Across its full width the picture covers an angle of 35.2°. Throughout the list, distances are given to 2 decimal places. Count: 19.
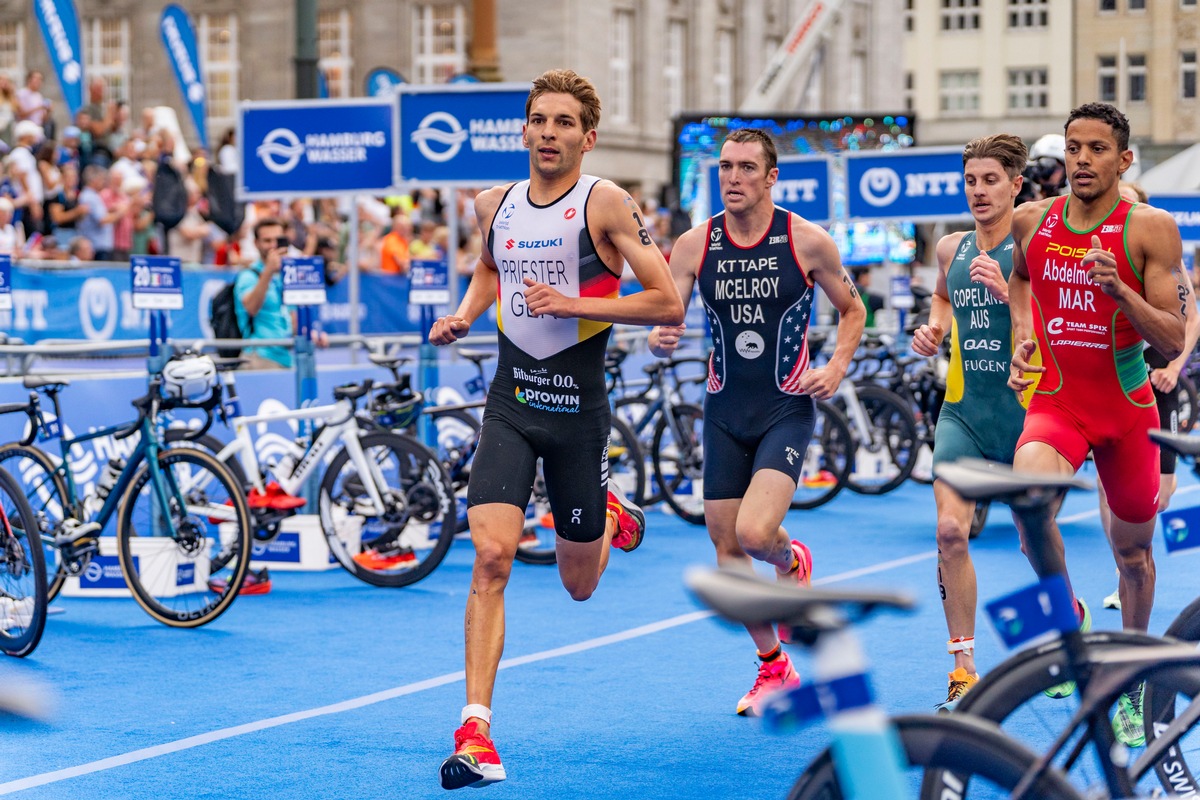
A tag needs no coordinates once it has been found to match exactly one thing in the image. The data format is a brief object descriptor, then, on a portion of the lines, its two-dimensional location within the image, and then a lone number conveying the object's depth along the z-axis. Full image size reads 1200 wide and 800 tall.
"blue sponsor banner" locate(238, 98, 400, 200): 13.27
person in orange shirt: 19.17
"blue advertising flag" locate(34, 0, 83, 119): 25.53
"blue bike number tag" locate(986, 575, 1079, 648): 3.55
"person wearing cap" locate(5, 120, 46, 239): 17.16
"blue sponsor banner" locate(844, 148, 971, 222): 17.53
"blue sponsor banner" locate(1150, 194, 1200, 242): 20.20
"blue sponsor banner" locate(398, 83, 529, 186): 12.95
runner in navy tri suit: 7.21
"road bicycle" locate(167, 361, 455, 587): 10.58
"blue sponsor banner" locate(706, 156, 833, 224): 17.28
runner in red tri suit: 6.26
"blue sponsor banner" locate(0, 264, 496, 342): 14.52
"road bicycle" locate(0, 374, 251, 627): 9.12
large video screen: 28.39
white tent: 28.72
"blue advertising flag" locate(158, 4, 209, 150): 29.05
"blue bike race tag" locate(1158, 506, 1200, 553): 4.07
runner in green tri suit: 7.14
